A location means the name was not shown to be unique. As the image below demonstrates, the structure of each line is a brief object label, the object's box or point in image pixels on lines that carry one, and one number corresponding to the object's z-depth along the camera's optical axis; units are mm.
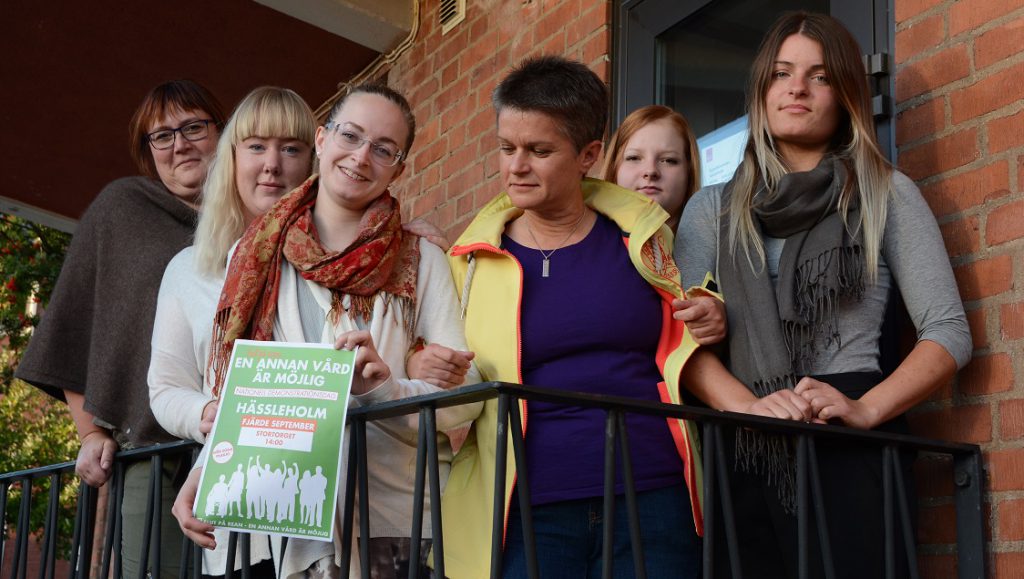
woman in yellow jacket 2342
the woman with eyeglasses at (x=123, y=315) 2965
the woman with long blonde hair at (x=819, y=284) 2350
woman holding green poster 2375
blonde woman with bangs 2551
